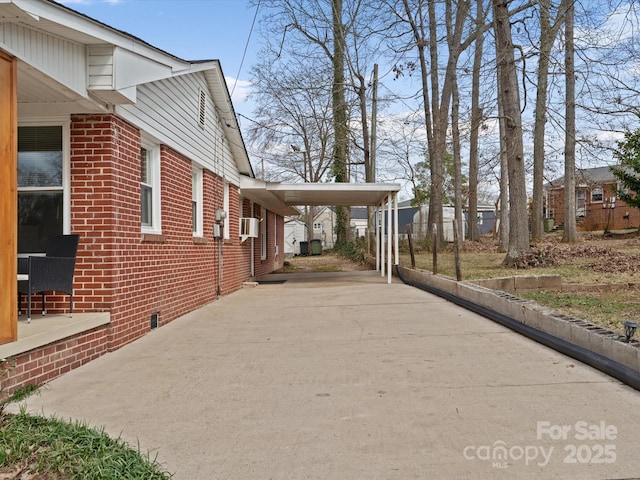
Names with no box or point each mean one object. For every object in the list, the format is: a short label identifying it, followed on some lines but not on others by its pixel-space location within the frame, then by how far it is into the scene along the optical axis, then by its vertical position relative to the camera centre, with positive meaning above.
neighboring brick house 30.48 +2.47
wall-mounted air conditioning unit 13.16 +0.43
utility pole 23.56 +4.90
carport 12.80 +1.41
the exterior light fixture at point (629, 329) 4.36 -0.75
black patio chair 4.79 -0.22
